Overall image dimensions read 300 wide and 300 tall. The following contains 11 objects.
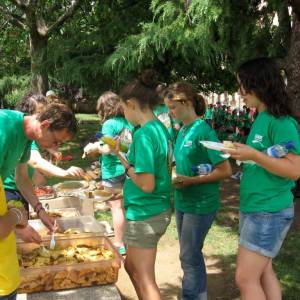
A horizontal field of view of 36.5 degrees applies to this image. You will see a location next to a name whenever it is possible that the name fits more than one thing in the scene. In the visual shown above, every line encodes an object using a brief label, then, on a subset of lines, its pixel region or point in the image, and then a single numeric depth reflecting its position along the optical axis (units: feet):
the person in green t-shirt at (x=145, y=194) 8.35
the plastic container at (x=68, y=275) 8.54
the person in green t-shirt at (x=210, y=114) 45.50
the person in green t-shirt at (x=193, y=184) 9.59
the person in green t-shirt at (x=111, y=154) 14.46
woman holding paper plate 7.75
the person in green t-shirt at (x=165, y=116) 16.33
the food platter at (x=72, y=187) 14.47
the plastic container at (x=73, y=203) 15.55
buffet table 8.47
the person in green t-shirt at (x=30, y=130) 7.85
